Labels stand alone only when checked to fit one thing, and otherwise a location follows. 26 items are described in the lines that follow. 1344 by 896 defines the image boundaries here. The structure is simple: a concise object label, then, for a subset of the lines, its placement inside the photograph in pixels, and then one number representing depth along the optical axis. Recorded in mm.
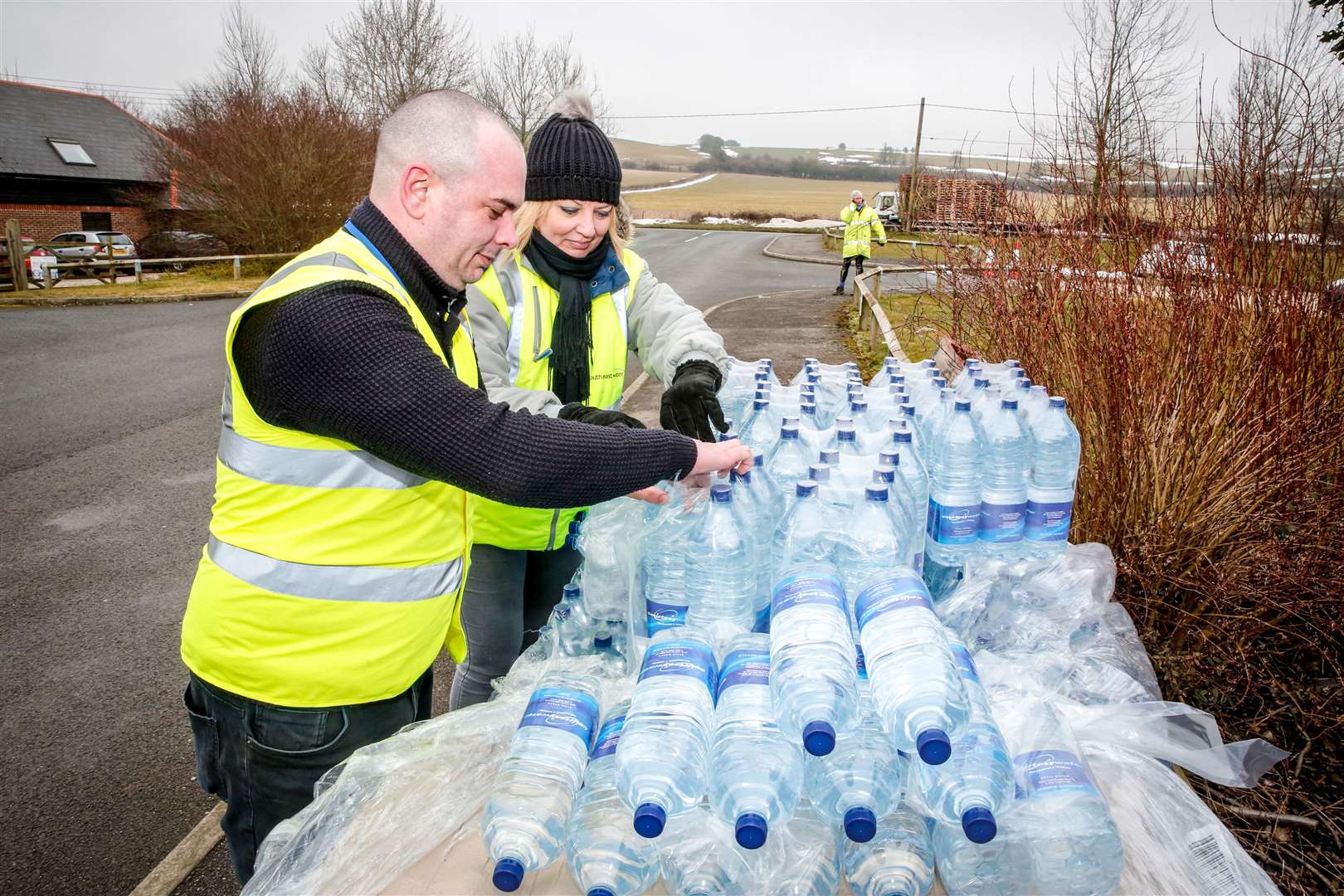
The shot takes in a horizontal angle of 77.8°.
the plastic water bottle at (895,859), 1550
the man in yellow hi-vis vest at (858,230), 17859
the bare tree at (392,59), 27719
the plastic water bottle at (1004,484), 2465
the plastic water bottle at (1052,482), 2510
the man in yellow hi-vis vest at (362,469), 1621
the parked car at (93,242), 26164
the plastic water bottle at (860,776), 1548
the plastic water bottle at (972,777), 1503
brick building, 32281
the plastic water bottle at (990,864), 1566
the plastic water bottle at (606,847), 1544
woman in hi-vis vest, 2732
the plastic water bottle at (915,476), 2521
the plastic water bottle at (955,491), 2471
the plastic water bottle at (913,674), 1494
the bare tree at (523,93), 31625
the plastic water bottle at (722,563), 2086
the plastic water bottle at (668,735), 1514
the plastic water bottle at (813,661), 1530
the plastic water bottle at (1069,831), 1559
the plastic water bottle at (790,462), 2545
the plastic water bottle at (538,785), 1584
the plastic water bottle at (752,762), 1504
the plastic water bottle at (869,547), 2170
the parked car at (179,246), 24766
